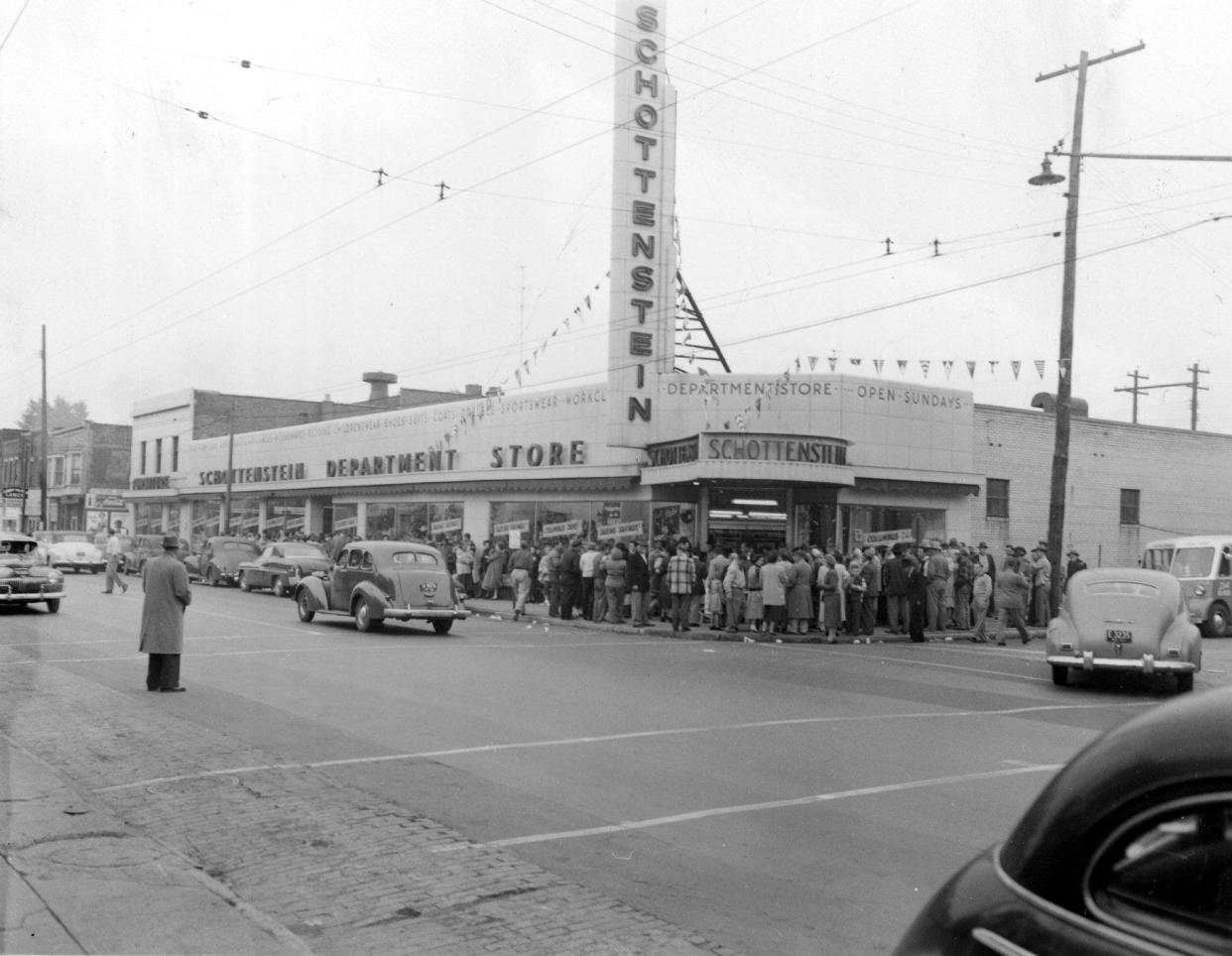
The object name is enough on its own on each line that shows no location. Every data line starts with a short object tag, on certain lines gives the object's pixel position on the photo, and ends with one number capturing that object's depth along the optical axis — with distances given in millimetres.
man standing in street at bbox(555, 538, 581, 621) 24656
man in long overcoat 11992
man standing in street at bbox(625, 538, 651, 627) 23016
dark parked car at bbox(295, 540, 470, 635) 20047
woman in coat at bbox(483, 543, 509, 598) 30547
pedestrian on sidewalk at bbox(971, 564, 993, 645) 22359
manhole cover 7594
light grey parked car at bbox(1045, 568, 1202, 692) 14672
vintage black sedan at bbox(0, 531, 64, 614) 21438
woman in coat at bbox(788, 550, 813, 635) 21453
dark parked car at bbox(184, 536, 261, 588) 35562
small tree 112875
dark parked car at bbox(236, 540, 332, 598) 31359
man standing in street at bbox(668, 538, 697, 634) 21938
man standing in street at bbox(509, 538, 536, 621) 25062
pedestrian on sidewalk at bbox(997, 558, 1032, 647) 21083
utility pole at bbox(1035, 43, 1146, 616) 21203
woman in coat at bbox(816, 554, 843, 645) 21312
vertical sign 25797
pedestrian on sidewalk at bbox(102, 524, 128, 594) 28234
